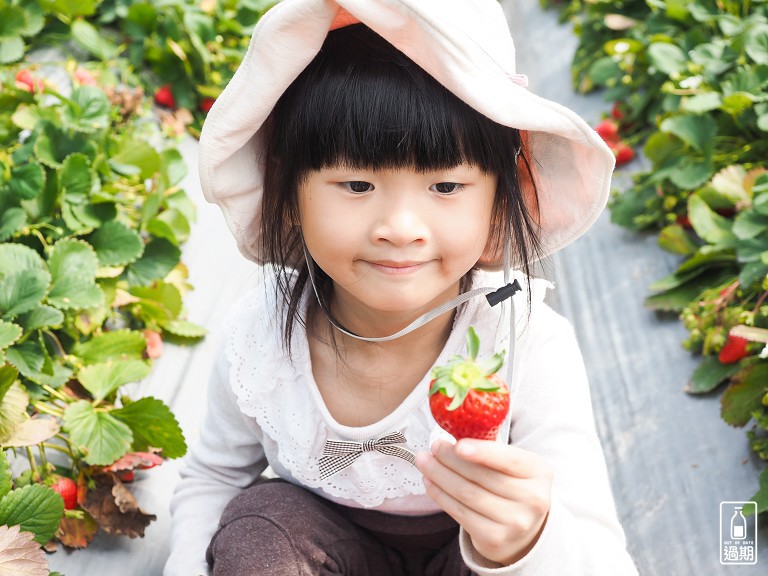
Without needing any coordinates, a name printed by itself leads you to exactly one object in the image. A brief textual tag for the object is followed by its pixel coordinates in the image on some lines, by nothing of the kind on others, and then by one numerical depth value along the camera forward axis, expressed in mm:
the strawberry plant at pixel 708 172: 1758
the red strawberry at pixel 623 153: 2633
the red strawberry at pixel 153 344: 1914
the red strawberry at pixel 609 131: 2729
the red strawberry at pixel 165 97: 2725
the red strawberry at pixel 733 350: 1732
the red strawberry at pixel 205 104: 2766
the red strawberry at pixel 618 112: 2814
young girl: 1035
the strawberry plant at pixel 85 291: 1515
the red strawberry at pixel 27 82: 2273
